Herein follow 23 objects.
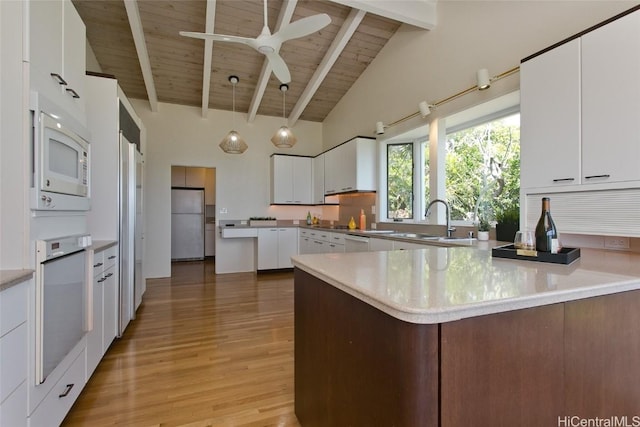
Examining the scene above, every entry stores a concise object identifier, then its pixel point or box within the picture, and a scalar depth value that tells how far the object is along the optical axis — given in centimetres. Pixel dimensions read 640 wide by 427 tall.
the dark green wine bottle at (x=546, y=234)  147
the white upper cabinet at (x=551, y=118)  189
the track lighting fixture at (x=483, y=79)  281
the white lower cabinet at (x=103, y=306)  205
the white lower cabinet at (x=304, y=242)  544
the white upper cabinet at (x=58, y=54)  141
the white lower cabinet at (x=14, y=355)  112
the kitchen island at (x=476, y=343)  80
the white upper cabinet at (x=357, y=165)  463
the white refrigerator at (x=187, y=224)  735
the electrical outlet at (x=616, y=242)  193
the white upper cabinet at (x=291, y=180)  586
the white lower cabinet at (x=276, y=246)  560
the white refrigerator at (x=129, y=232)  273
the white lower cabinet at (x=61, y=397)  136
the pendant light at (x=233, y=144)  439
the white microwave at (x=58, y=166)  136
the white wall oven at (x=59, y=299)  135
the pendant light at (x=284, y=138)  413
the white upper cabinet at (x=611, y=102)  164
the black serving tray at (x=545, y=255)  136
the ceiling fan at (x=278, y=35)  225
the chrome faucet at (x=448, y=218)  327
